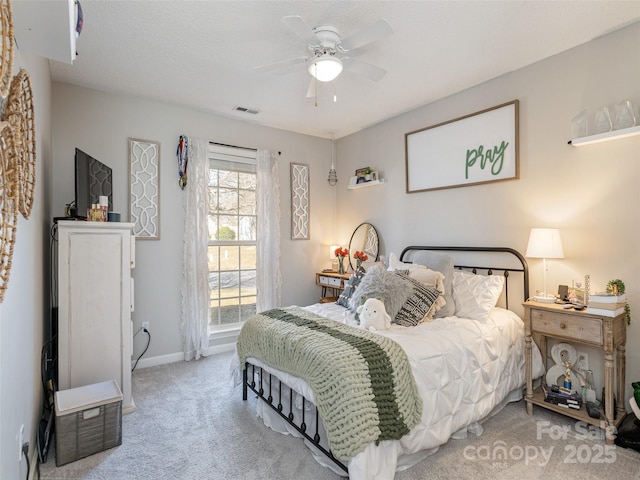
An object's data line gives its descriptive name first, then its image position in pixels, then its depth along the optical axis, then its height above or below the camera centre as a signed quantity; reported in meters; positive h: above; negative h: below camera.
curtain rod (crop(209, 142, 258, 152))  3.84 +1.11
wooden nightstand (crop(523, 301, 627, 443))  2.10 -0.65
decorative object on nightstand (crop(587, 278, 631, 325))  2.08 -0.40
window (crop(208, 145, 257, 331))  3.92 +0.05
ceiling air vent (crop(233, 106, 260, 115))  3.68 +1.44
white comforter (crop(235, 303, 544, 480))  1.81 -0.90
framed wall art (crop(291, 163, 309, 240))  4.47 +0.52
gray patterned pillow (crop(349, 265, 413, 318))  2.51 -0.39
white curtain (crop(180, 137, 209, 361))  3.62 -0.18
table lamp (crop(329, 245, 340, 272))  4.53 -0.25
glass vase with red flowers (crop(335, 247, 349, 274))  4.29 -0.21
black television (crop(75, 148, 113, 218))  2.47 +0.49
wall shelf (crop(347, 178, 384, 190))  4.07 +0.69
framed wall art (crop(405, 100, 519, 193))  2.93 +0.85
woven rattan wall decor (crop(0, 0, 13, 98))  0.92 +0.57
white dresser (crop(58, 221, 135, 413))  2.35 -0.46
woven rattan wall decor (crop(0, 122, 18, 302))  1.08 +0.15
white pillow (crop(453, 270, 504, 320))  2.64 -0.45
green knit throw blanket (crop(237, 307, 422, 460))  1.61 -0.74
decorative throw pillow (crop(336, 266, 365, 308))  2.98 -0.44
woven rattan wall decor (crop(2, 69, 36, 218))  1.23 +0.44
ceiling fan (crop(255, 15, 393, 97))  1.92 +1.18
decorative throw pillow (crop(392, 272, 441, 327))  2.50 -0.51
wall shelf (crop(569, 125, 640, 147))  2.19 +0.69
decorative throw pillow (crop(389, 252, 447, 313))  2.70 -0.32
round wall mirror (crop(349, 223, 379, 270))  4.18 -0.03
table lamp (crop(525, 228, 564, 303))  2.43 -0.06
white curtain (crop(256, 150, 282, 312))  4.15 +0.07
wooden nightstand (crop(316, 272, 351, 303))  4.12 -0.54
